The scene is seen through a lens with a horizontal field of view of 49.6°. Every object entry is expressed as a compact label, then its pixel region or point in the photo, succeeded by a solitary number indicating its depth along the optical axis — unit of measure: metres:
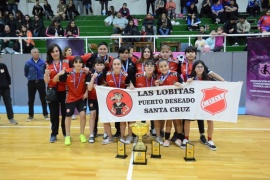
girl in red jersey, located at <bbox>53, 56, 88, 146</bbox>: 4.58
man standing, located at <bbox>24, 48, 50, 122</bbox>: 6.56
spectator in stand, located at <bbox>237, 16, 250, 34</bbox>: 9.73
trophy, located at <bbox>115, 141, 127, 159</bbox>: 4.16
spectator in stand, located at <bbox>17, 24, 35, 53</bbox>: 8.65
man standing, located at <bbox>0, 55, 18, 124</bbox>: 6.10
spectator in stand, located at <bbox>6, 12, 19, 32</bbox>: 10.99
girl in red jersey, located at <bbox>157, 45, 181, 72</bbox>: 4.76
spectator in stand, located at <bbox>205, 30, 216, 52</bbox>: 8.20
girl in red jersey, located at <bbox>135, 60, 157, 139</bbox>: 4.52
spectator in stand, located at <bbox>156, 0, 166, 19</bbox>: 12.50
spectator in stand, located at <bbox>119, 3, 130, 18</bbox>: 12.17
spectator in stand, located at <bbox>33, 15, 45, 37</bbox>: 10.64
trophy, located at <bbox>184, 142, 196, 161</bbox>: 4.01
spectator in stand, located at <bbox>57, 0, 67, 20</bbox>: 12.73
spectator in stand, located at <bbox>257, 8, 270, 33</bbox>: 9.55
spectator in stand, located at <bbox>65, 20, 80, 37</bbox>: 9.88
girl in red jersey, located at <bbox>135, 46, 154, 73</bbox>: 4.69
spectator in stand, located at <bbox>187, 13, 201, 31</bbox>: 11.45
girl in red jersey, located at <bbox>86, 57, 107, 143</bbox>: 4.59
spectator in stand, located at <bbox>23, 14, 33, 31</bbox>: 10.82
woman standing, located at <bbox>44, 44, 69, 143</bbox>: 4.67
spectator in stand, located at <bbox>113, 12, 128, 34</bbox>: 10.83
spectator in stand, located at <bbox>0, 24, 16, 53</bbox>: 8.73
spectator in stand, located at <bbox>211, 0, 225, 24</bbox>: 11.71
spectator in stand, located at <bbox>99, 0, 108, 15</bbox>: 13.09
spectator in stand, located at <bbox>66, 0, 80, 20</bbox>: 12.71
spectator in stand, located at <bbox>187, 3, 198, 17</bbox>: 12.28
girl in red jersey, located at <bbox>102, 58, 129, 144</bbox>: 4.55
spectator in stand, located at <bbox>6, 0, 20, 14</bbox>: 12.81
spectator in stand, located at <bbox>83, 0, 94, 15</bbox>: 13.38
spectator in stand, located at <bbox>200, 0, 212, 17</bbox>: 12.42
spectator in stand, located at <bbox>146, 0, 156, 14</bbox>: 12.80
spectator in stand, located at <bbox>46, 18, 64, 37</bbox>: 9.89
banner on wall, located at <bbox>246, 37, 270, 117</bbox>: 6.68
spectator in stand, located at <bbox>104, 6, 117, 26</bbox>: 12.08
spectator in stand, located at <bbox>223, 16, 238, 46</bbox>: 9.69
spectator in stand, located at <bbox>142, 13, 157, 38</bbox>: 10.29
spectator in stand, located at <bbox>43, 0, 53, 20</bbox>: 12.78
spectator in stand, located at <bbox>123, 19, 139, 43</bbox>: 9.99
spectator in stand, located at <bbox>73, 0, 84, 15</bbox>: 13.46
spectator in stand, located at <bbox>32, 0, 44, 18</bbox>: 12.50
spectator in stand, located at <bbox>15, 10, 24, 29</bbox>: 11.11
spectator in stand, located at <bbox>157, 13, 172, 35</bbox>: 10.39
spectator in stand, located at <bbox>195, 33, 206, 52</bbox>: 8.09
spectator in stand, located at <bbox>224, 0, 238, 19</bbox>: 11.43
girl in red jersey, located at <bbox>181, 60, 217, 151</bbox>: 4.38
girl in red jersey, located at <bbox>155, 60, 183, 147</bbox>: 4.32
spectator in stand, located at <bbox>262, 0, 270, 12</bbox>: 12.45
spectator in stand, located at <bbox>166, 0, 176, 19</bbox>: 12.51
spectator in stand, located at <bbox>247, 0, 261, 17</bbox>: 12.30
